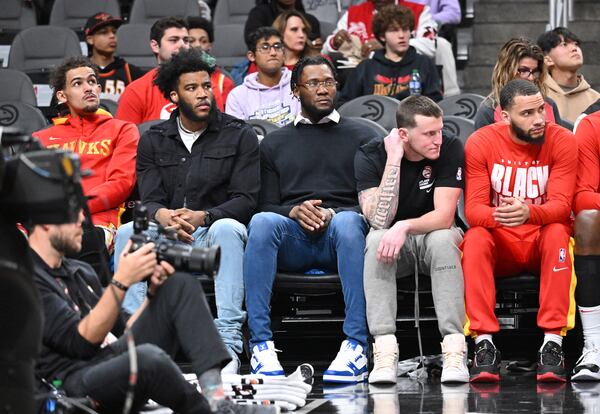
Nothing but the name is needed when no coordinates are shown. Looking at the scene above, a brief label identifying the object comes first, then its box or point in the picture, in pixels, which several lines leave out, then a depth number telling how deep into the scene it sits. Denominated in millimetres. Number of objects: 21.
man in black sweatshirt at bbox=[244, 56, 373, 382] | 12570
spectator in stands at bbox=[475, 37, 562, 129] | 14453
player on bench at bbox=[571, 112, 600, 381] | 12258
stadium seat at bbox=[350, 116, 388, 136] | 14375
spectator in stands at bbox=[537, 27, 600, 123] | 15750
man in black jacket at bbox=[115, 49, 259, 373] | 13141
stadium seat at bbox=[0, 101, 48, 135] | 16062
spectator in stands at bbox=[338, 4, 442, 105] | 17734
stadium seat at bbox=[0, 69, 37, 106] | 17812
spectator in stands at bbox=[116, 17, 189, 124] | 16281
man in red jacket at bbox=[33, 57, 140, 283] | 14031
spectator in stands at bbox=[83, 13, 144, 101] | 18641
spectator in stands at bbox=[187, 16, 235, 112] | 17328
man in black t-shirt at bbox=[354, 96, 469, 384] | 12219
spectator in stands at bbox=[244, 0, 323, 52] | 20000
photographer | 8594
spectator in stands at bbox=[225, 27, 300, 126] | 16219
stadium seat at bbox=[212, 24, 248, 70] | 21172
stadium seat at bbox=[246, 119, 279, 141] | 15187
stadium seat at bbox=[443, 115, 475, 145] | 14820
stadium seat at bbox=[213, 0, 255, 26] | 22391
